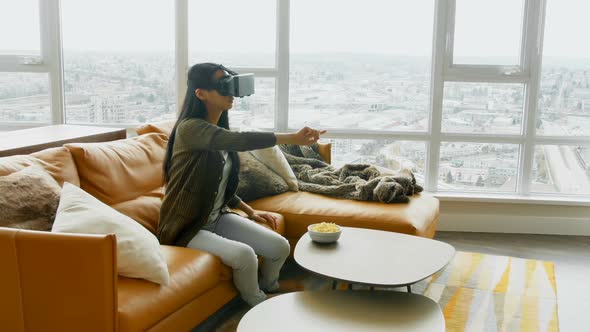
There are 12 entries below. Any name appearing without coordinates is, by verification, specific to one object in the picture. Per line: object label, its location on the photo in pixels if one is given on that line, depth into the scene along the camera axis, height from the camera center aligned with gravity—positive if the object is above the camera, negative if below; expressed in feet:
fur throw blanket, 12.03 -2.27
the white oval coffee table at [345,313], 7.00 -2.86
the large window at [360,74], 14.78 -0.29
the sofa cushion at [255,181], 11.84 -2.22
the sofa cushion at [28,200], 7.17 -1.66
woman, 8.89 -1.55
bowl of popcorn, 9.09 -2.39
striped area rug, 9.54 -3.77
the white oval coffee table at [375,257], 7.97 -2.60
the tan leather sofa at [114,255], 6.58 -2.48
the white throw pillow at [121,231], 7.19 -1.99
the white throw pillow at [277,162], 12.44 -1.96
